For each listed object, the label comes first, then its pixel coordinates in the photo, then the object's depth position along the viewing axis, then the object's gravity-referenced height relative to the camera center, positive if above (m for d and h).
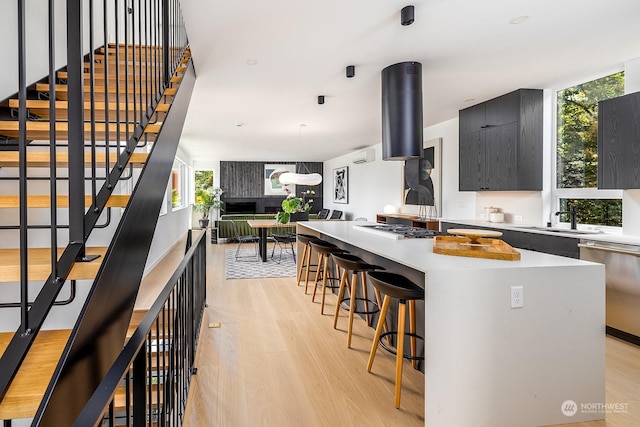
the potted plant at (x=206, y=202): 12.29 +0.20
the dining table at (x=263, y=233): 7.32 -0.46
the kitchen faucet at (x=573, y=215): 4.25 -0.09
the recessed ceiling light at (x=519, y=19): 2.88 +1.36
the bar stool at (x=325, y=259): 3.99 -0.60
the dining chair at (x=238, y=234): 8.53 -0.67
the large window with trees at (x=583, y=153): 4.18 +0.61
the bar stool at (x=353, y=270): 3.23 -0.57
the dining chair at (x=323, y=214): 12.27 -0.19
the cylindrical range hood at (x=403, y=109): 3.79 +0.94
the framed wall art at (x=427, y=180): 6.88 +0.50
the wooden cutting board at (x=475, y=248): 2.31 -0.25
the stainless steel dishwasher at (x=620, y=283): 3.32 -0.65
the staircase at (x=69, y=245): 1.11 -0.13
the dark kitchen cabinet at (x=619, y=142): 3.45 +0.58
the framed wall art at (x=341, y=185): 11.76 +0.71
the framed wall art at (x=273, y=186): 13.52 +0.75
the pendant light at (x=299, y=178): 7.73 +0.58
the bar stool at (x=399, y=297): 2.37 -0.54
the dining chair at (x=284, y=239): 7.50 -0.58
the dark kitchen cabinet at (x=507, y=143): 4.79 +0.81
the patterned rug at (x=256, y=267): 6.20 -1.01
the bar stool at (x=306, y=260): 4.99 -0.73
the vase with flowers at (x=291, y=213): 7.11 -0.10
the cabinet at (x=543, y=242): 3.77 -0.36
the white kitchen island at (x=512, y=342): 2.03 -0.71
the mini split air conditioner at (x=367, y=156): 9.46 +1.24
